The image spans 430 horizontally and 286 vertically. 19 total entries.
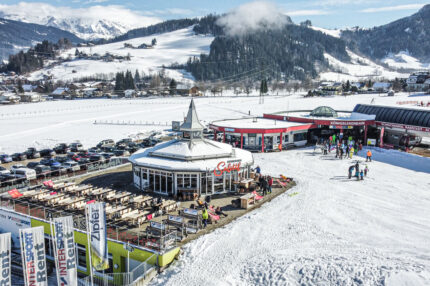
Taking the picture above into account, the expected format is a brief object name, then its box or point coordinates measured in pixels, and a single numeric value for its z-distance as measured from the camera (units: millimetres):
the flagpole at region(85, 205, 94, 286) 15602
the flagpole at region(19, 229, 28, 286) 13682
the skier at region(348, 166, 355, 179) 29138
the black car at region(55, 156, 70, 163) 37206
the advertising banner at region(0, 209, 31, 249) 21203
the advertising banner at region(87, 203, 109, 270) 15734
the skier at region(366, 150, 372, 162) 34219
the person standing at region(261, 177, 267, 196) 25053
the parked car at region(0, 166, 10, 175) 31072
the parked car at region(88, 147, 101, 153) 41750
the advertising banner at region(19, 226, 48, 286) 13609
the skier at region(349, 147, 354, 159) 35962
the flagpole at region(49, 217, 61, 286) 14696
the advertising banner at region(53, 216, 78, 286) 14688
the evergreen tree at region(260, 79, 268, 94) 119100
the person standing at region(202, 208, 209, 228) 19602
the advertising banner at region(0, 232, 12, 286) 13016
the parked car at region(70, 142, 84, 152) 43334
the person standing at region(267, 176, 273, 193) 25219
